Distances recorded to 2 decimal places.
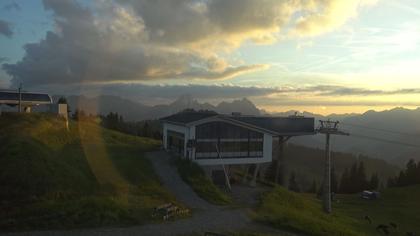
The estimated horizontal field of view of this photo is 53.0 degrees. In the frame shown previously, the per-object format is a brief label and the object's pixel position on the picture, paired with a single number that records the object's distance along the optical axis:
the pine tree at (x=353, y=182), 74.44
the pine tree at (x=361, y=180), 74.31
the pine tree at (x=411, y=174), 74.51
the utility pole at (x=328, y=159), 38.81
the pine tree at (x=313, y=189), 79.19
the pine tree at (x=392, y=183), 79.81
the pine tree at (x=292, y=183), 78.50
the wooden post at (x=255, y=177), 38.79
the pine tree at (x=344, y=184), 75.56
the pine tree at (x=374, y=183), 74.54
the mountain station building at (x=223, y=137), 36.34
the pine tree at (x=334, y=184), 76.08
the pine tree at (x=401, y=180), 75.26
